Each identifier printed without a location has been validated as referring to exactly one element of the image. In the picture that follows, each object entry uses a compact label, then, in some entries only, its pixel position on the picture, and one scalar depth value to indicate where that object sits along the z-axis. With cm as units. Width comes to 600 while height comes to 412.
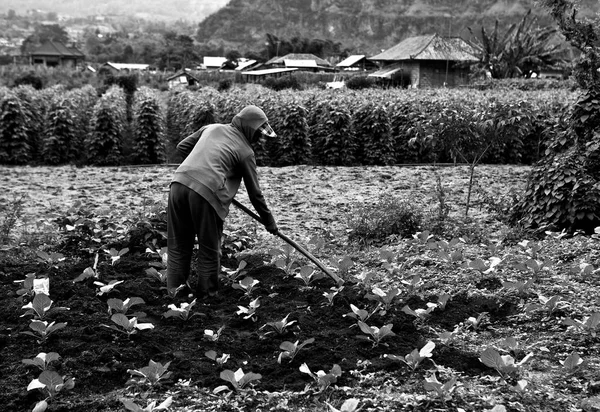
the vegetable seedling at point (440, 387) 337
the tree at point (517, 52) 4328
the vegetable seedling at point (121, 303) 439
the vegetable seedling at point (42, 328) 406
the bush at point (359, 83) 3752
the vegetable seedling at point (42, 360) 361
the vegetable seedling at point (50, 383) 338
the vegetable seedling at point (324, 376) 353
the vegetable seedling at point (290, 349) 385
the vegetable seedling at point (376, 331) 405
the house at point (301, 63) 6062
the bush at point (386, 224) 741
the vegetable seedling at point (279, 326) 428
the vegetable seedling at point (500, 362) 366
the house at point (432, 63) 4197
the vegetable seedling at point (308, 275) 534
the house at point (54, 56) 8144
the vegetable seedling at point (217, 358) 380
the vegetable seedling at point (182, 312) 452
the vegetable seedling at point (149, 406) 313
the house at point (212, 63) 7638
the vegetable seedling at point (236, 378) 350
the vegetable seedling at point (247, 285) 505
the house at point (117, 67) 5939
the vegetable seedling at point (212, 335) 411
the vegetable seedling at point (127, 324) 414
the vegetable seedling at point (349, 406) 312
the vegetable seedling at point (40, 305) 440
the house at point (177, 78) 5125
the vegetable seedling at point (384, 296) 469
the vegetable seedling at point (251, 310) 457
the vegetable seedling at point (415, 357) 378
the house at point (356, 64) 6316
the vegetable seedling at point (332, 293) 483
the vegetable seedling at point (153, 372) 356
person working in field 489
